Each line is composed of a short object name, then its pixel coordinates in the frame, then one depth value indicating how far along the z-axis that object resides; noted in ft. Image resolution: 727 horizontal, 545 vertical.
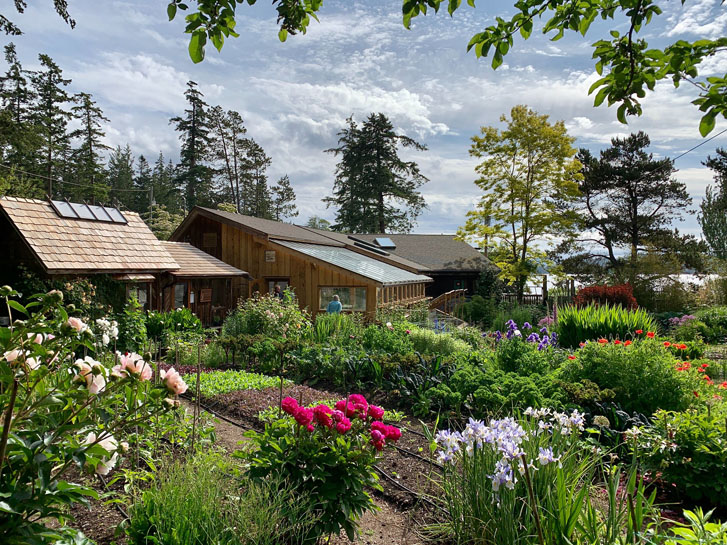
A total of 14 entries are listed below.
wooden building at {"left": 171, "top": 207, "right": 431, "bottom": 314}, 55.67
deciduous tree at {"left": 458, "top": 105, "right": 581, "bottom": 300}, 76.84
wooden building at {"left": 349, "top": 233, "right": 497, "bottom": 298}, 94.63
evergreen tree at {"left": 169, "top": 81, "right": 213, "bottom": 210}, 120.26
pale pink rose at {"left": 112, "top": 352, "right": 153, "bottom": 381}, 6.63
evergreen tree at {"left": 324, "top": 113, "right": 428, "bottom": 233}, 124.16
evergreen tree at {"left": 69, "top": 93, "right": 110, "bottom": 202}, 102.99
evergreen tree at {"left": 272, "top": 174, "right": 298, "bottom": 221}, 149.79
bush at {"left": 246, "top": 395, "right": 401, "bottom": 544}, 8.80
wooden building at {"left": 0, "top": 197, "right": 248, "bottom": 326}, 36.76
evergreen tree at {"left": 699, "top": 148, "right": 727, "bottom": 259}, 86.63
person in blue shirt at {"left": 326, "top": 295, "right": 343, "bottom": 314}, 45.85
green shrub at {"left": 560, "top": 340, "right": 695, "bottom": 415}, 16.47
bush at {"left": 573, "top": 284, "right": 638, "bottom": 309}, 53.26
